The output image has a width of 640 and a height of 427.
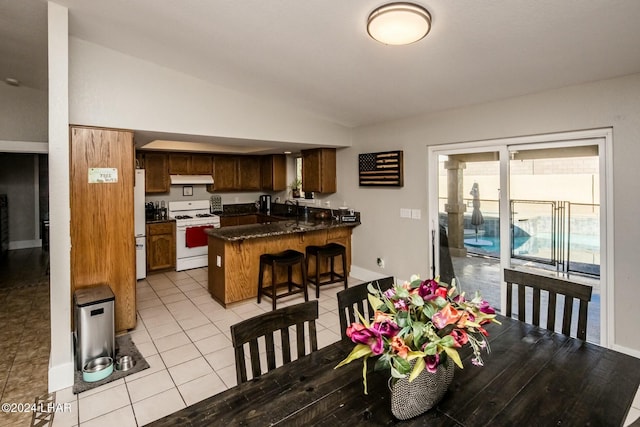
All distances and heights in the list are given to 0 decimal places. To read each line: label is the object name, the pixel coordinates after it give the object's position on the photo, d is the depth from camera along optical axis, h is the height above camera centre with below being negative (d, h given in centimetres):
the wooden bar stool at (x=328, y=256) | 442 -60
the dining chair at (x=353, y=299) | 187 -51
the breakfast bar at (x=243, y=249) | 406 -49
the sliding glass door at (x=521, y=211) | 294 -1
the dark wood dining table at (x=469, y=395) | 116 -71
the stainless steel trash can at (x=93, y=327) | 266 -93
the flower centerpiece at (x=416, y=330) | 108 -41
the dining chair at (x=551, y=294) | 188 -51
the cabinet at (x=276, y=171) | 680 +83
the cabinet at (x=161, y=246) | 545 -55
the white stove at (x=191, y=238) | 561 -43
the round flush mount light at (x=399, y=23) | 195 +113
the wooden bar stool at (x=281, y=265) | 396 -71
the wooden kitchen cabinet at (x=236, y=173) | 666 +80
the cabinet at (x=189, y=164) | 612 +92
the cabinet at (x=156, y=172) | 587 +72
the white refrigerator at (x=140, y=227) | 497 -21
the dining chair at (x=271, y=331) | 146 -56
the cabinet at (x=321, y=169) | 528 +67
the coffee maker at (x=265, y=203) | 727 +18
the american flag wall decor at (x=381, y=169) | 437 +58
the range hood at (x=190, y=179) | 607 +62
